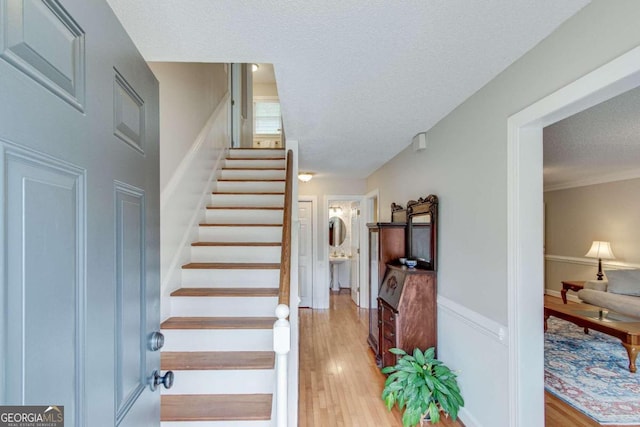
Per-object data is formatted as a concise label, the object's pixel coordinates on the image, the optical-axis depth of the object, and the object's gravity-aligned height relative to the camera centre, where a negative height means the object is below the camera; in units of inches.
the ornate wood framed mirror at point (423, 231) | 109.1 -6.7
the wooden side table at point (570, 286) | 211.5 -51.2
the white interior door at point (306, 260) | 221.5 -32.7
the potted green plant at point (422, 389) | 84.7 -49.8
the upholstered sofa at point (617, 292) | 153.2 -43.3
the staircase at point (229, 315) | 69.9 -29.1
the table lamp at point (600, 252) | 203.2 -25.9
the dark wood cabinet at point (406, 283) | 108.3 -25.8
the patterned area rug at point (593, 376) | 97.1 -62.0
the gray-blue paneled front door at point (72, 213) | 17.7 +0.1
